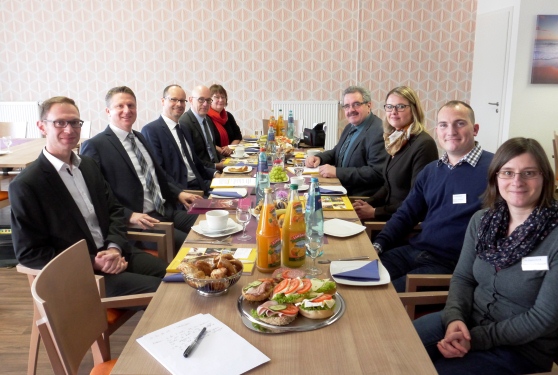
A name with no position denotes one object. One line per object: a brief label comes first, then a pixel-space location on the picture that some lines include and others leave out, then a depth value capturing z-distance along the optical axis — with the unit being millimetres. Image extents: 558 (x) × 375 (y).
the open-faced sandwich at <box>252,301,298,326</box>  1253
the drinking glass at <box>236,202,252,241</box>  1909
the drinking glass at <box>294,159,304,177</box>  3041
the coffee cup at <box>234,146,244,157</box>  4000
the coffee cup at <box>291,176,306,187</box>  2450
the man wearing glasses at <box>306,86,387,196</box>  3242
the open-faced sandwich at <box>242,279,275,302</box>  1356
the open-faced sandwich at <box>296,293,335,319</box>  1282
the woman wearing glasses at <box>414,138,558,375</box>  1516
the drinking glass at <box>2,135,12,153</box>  4302
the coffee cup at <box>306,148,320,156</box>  3910
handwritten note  1095
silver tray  1243
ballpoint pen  1137
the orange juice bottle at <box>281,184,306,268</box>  1583
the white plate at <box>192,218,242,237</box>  1936
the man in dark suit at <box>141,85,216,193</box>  3488
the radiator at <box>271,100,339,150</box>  6359
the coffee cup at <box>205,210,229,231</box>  1936
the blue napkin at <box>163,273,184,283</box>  1533
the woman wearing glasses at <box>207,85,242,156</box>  5070
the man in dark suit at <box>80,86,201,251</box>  2654
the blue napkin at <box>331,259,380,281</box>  1530
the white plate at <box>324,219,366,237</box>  1962
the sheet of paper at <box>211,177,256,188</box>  2881
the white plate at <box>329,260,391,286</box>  1516
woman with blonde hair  2746
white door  5602
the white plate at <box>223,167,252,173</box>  3315
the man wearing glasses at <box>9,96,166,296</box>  1938
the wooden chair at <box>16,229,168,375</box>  1861
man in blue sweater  2158
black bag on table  4594
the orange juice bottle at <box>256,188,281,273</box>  1564
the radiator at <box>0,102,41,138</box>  6301
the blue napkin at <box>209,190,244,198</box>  2584
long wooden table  1101
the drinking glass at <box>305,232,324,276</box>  1696
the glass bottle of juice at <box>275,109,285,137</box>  4805
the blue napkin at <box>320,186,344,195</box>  2676
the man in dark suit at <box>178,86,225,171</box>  4242
